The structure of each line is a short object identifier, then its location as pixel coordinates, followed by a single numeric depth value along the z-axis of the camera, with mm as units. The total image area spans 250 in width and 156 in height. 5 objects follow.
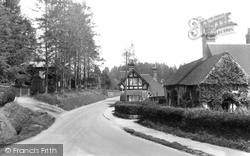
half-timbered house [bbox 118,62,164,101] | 45750
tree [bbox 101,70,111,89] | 94962
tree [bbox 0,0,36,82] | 26197
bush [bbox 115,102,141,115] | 26822
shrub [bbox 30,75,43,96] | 36144
